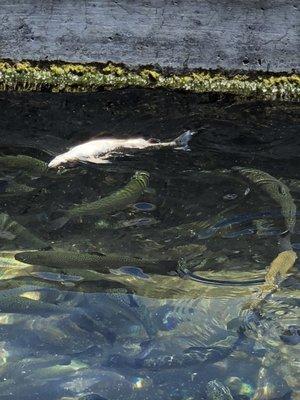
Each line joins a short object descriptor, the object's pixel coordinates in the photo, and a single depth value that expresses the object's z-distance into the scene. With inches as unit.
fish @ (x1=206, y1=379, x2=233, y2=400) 158.2
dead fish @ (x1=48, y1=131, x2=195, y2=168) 236.8
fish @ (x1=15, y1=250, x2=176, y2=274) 188.2
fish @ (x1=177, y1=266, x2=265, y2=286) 189.8
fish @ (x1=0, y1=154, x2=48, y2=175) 237.1
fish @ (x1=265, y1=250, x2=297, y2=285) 187.5
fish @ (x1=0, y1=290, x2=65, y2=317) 179.3
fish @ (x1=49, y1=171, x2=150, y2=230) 213.8
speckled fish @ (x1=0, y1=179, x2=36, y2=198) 228.1
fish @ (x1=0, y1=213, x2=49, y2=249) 201.5
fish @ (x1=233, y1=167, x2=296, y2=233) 212.7
